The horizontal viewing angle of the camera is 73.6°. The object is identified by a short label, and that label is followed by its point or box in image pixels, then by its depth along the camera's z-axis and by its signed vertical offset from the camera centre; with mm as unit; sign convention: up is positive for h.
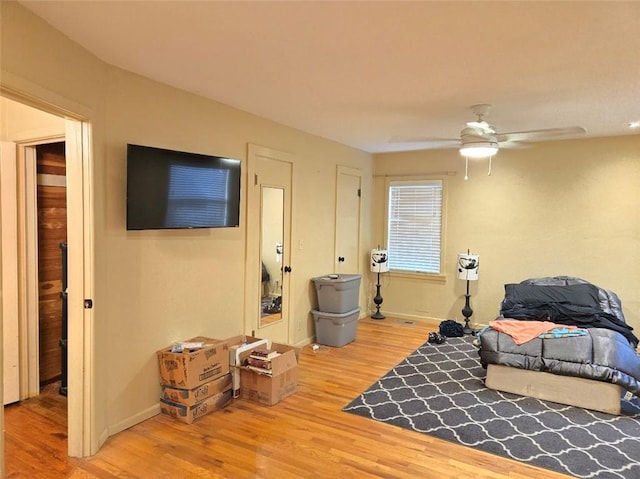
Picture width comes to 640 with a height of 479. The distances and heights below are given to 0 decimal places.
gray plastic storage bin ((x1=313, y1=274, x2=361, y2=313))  5018 -780
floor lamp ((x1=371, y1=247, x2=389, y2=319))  6316 -487
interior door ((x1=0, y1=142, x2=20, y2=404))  3408 -356
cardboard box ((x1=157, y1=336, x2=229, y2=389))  3104 -1043
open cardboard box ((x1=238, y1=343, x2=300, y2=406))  3420 -1272
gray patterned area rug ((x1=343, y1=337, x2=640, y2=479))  2717 -1431
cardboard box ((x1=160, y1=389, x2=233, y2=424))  3115 -1367
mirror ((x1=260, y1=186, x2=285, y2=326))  4355 -257
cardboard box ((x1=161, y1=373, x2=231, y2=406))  3115 -1249
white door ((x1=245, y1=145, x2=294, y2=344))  4168 -190
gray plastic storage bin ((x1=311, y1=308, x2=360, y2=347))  5016 -1184
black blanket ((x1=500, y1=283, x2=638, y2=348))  4082 -788
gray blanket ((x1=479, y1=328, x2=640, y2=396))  3330 -1028
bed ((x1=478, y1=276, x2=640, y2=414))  3354 -1033
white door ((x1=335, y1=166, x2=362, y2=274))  5754 +102
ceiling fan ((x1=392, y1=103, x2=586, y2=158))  3674 +816
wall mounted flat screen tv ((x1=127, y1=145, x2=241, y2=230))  2930 +271
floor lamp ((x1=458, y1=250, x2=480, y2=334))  5684 -514
